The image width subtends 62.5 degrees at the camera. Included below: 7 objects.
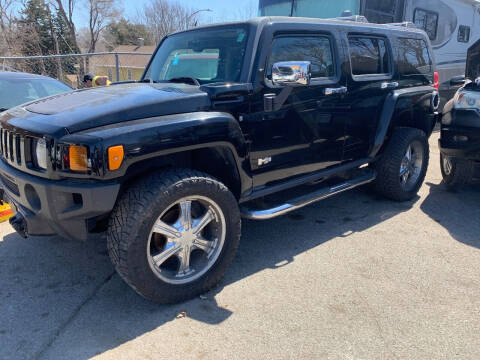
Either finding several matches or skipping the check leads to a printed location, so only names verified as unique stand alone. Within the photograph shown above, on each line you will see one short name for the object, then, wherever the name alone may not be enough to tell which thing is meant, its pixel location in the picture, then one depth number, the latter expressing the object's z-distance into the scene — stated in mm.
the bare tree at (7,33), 23484
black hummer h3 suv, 2445
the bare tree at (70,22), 29984
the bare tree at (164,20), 30047
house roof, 15983
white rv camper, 7324
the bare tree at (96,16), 31641
